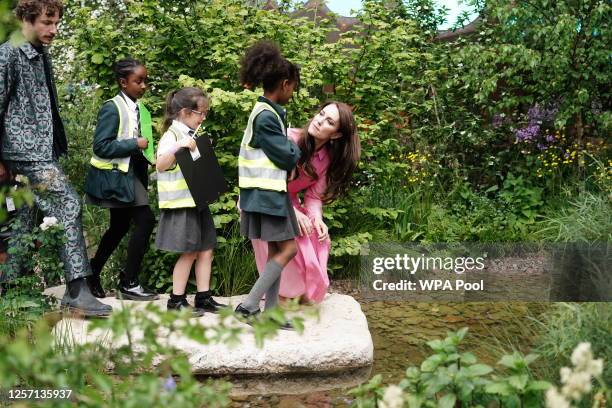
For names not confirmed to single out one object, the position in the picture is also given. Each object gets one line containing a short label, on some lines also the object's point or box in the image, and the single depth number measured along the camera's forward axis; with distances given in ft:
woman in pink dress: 14.23
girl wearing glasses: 14.06
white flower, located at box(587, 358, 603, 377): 6.19
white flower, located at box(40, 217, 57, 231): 13.47
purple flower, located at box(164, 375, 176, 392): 6.39
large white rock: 12.31
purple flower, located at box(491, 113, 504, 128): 26.40
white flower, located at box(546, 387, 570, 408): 5.90
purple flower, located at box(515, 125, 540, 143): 24.95
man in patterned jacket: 13.29
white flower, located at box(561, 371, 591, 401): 6.01
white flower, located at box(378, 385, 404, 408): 6.44
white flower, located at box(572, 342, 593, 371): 6.17
